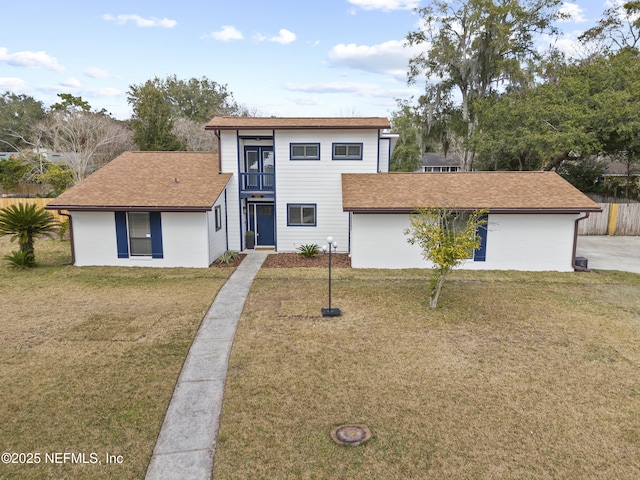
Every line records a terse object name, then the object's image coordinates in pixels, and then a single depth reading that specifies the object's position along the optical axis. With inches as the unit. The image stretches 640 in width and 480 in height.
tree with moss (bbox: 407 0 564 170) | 1075.9
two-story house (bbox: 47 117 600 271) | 592.6
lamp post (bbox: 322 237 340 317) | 411.2
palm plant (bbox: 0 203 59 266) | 573.0
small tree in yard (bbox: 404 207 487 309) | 399.2
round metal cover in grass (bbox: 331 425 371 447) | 222.7
